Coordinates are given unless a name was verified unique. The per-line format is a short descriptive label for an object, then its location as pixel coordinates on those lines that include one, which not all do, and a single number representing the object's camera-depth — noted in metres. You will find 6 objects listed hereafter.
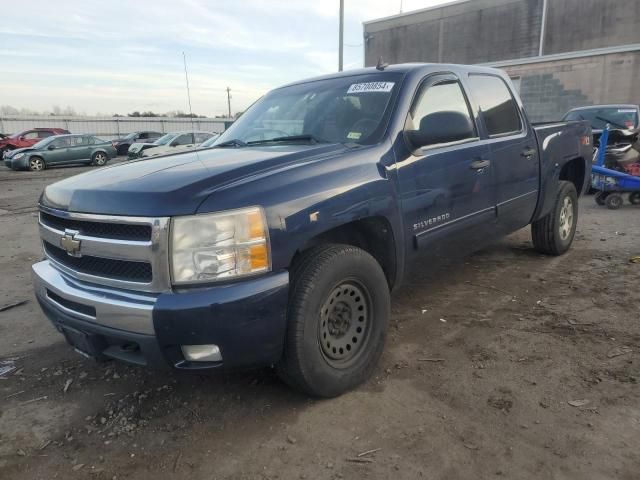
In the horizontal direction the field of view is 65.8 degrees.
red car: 25.14
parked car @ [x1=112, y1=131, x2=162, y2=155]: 28.28
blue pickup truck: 2.29
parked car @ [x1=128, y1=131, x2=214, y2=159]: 19.53
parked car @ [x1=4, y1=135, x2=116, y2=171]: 20.33
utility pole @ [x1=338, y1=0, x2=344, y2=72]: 18.36
